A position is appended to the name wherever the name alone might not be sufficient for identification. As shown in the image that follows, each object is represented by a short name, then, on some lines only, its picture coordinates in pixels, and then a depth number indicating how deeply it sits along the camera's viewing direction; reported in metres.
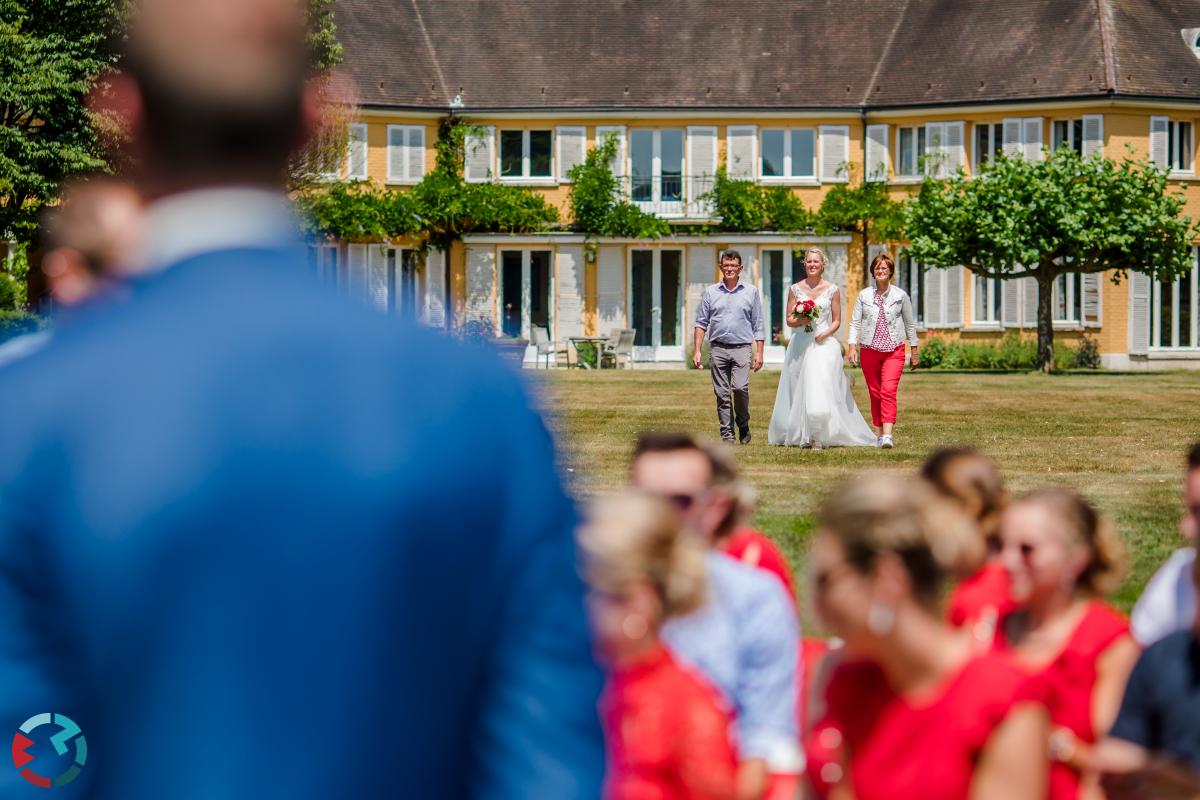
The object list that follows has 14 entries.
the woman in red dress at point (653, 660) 6.03
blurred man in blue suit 3.36
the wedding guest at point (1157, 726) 8.88
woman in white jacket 35.37
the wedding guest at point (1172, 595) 10.75
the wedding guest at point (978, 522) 11.05
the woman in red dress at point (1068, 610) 10.05
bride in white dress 35.91
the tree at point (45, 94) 71.37
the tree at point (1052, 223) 79.37
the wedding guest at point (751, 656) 9.27
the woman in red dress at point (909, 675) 7.06
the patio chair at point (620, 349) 95.37
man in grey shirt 36.81
